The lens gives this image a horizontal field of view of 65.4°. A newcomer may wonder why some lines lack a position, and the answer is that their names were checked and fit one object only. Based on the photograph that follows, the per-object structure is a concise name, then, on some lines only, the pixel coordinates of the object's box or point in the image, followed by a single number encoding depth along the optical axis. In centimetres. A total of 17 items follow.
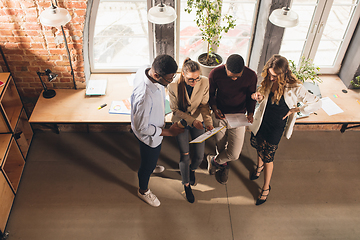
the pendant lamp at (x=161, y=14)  285
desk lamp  337
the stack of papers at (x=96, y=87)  367
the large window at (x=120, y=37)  355
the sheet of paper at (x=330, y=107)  354
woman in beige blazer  276
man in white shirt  221
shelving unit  300
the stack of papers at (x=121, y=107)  345
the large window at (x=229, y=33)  362
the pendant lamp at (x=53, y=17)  273
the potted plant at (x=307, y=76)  338
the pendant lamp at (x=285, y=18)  289
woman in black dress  262
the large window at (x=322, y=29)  358
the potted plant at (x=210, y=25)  317
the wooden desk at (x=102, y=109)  336
